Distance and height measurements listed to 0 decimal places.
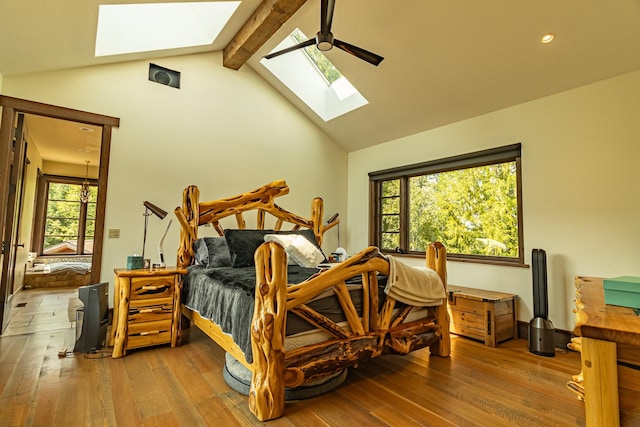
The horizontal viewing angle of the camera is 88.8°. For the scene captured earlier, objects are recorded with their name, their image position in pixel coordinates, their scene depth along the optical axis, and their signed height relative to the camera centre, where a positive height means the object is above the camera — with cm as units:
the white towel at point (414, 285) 254 -41
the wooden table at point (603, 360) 98 -37
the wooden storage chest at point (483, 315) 335 -83
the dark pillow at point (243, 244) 343 -13
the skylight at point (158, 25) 347 +238
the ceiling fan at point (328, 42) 251 +161
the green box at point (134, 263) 314 -32
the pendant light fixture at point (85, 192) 724 +82
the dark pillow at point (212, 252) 350 -23
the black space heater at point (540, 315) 309 -75
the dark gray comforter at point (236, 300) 213 -51
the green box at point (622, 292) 128 -21
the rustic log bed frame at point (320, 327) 192 -70
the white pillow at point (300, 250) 361 -19
